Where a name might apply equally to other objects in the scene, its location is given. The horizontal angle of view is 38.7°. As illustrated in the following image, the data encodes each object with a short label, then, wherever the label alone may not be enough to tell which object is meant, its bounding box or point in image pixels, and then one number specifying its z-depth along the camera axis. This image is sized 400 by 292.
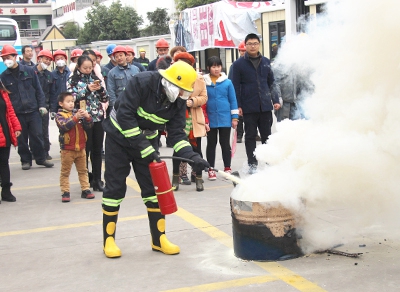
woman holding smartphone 7.49
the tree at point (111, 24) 46.03
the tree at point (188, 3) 34.12
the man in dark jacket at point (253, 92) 8.08
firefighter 4.83
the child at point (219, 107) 8.02
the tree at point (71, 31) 59.42
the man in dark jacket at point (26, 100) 9.38
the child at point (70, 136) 7.29
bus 27.69
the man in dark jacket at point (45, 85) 10.98
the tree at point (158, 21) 43.53
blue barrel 4.64
